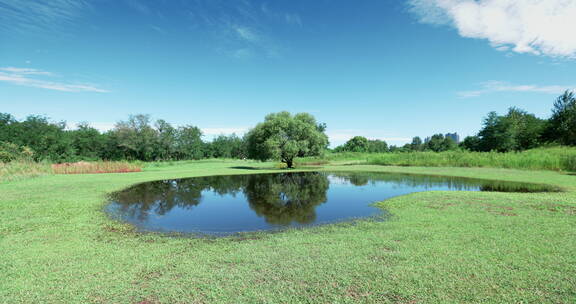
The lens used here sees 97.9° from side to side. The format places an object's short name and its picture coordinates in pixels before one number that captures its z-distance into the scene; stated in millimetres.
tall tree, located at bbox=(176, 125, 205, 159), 67125
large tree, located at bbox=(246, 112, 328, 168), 28219
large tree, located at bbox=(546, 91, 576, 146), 38469
